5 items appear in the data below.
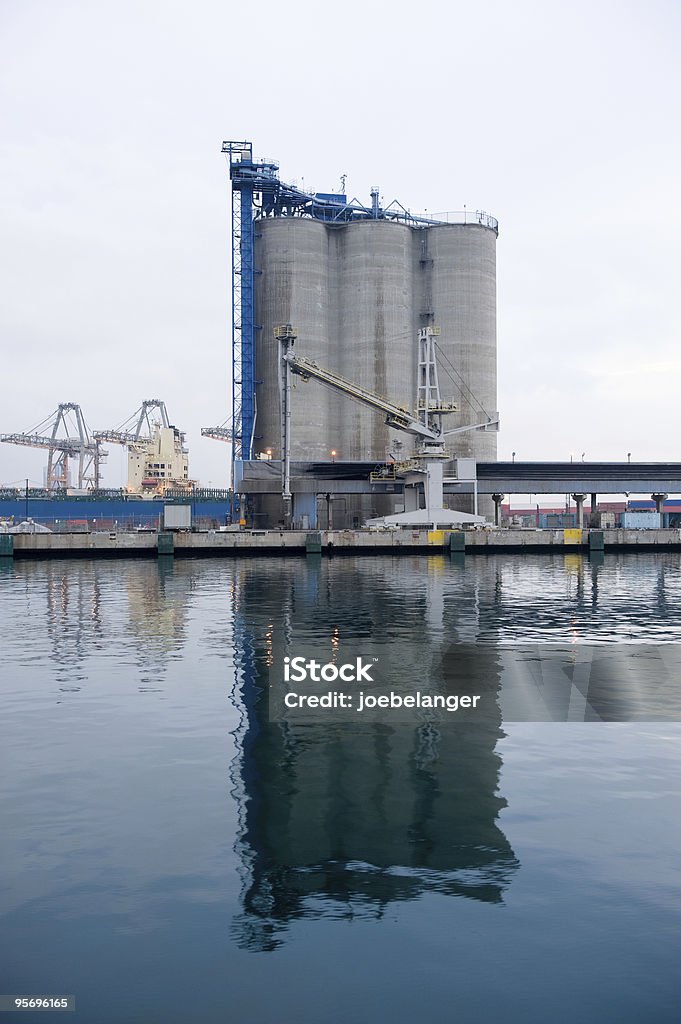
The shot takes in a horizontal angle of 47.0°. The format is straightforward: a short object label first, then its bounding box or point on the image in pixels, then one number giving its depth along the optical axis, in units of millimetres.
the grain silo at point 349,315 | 113625
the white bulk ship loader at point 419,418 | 96812
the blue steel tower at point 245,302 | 112250
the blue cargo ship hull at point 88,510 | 143250
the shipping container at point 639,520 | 129625
